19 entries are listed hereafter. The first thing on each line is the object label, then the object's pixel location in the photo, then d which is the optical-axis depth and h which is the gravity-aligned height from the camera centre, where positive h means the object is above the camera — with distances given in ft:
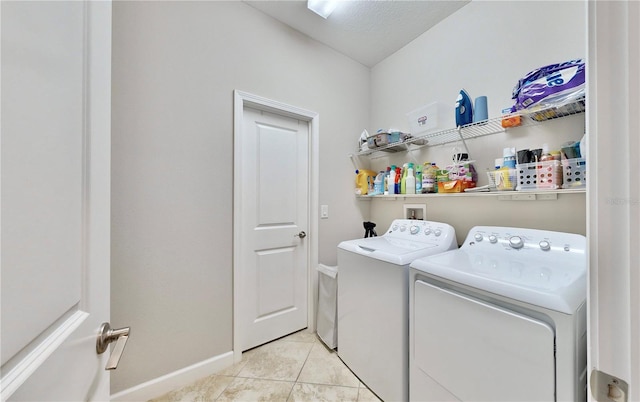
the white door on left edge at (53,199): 0.85 +0.02
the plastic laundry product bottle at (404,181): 6.50 +0.58
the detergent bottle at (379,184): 7.30 +0.56
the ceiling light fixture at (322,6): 5.54 +4.84
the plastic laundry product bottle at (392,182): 6.77 +0.58
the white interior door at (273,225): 6.21 -0.68
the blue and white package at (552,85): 3.56 +1.92
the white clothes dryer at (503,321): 2.52 -1.55
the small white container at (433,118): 5.59 +2.10
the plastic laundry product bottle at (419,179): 6.14 +0.60
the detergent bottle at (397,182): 6.74 +0.57
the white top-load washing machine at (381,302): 4.22 -2.09
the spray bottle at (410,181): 6.33 +0.56
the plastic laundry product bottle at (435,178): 5.88 +0.60
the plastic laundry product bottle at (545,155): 4.07 +0.82
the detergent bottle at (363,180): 7.84 +0.73
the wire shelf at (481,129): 3.99 +1.62
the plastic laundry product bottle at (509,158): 4.54 +0.86
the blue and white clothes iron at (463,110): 5.12 +2.05
